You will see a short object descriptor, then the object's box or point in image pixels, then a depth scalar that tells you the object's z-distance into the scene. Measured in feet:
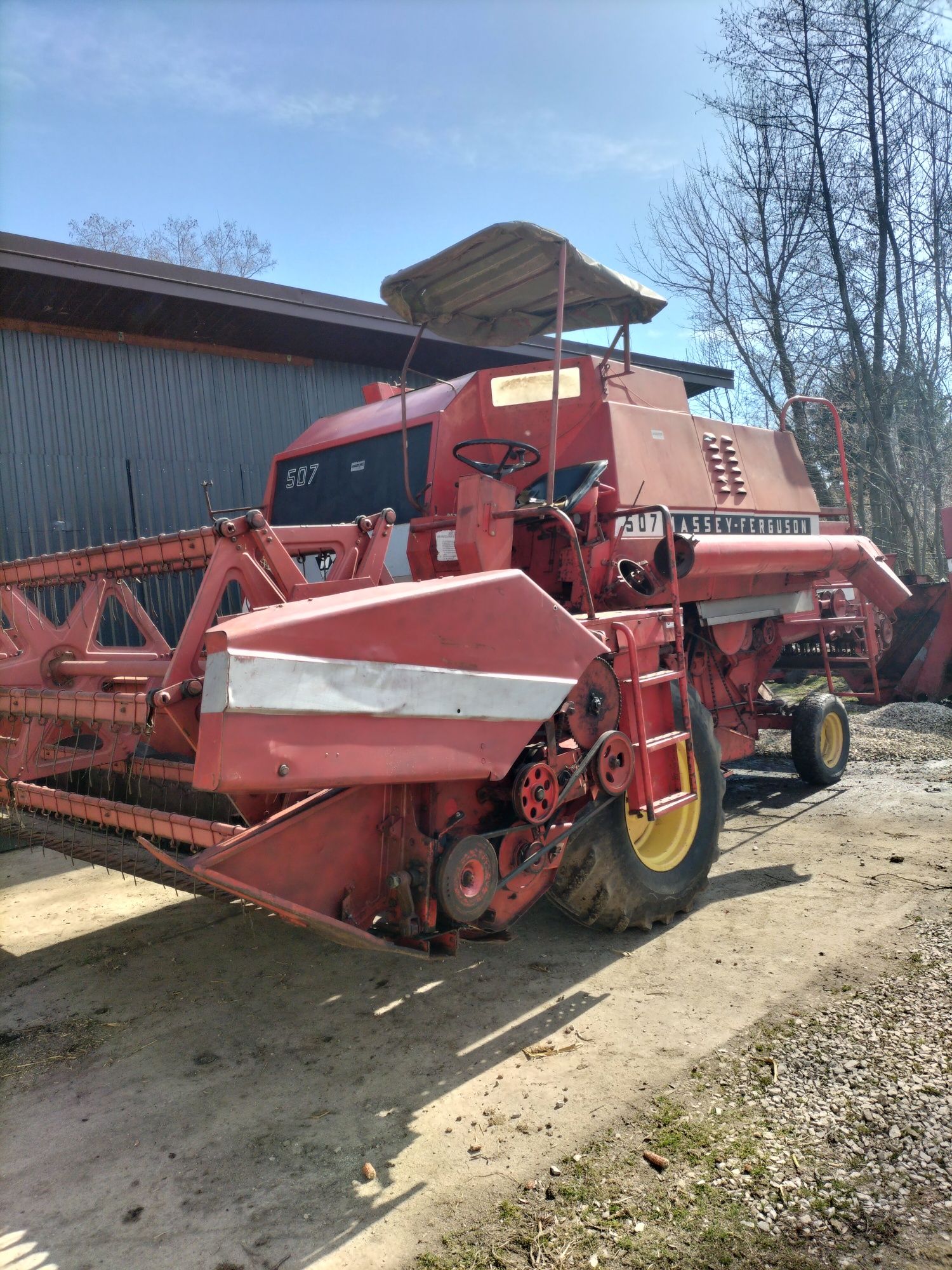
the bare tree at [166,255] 67.82
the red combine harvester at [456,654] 8.19
